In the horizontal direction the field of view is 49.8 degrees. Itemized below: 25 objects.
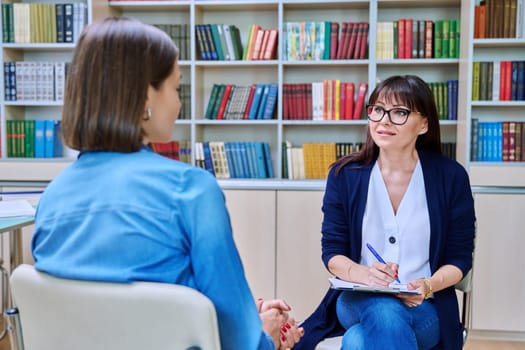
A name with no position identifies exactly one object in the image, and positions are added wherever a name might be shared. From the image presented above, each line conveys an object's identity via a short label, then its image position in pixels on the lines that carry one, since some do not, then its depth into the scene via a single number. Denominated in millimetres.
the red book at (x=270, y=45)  3543
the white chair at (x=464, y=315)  1728
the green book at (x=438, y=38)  3424
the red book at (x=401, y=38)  3414
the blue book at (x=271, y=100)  3584
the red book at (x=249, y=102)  3605
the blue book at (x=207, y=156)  3607
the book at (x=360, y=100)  3516
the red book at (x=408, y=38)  3404
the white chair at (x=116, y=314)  823
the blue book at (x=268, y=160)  3615
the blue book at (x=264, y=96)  3590
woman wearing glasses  1722
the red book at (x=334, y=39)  3484
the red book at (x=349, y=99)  3511
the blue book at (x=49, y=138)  3617
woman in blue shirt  885
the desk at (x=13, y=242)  1918
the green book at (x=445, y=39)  3418
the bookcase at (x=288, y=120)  3236
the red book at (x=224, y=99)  3637
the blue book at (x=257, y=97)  3594
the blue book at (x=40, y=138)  3611
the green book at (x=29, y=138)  3611
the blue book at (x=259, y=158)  3611
